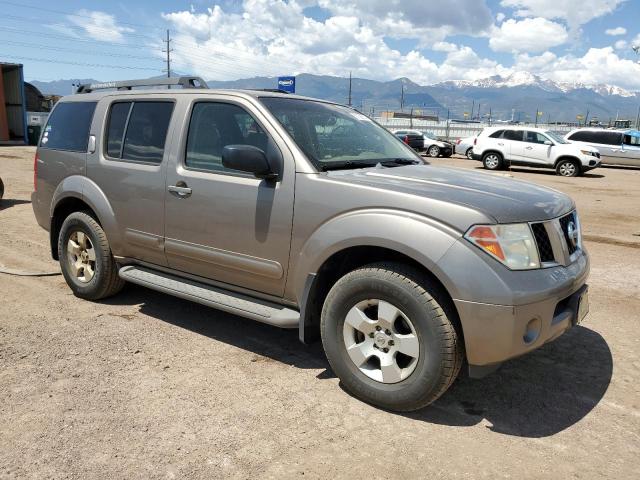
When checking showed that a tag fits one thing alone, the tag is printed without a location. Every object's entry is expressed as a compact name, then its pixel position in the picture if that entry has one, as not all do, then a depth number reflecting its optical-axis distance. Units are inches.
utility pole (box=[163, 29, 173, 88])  2713.1
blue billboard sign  891.5
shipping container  1190.9
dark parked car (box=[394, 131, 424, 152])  1077.0
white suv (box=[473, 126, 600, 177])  776.9
